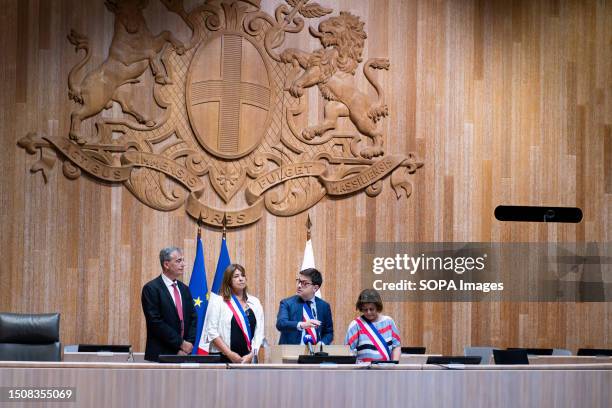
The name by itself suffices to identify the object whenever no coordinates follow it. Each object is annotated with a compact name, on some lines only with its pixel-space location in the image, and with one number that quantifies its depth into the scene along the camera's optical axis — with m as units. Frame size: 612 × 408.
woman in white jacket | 11.20
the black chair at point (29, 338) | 11.66
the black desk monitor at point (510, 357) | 11.25
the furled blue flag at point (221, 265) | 14.57
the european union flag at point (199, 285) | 14.23
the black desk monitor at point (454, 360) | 10.41
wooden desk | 9.28
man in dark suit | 11.45
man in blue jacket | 12.45
